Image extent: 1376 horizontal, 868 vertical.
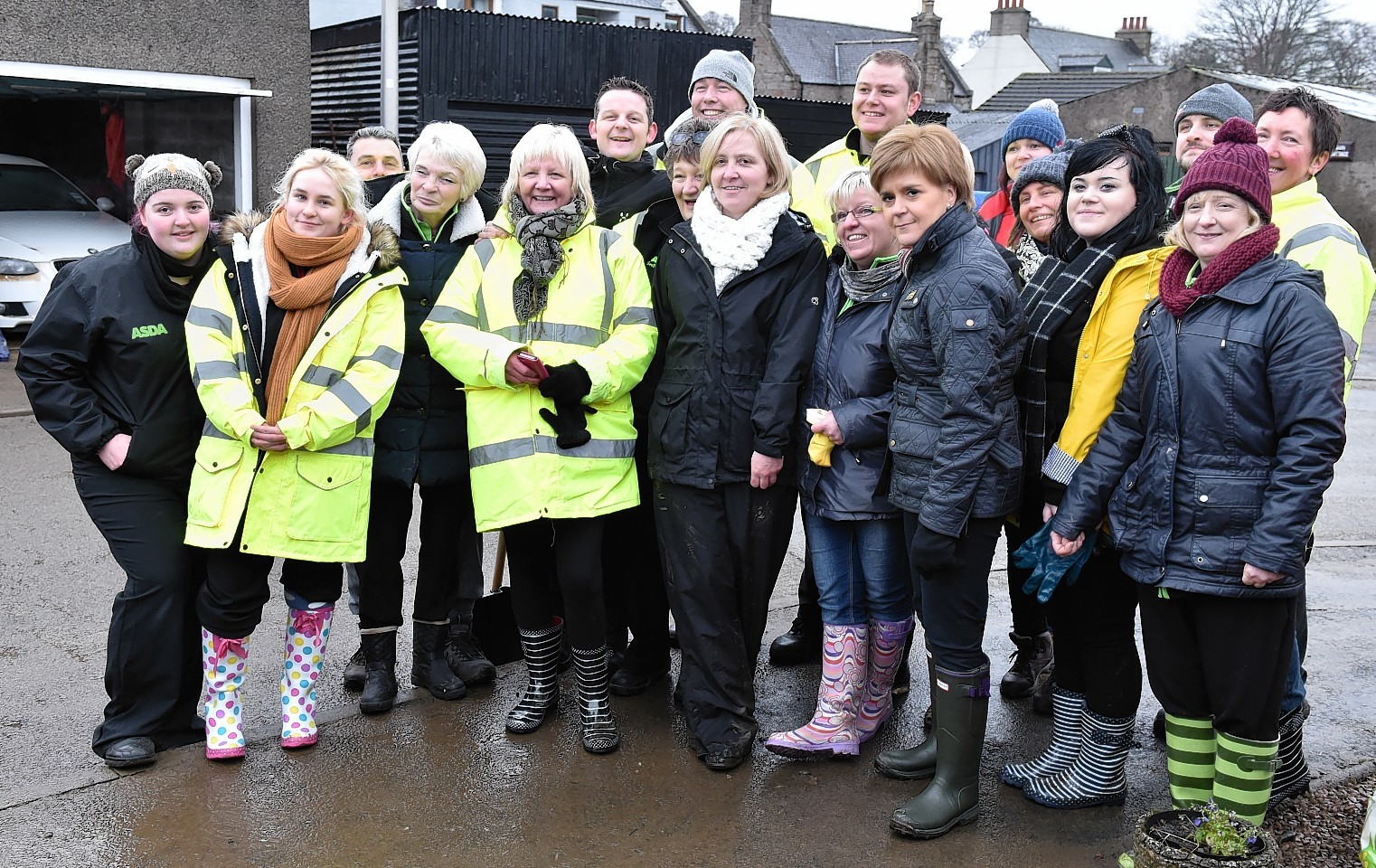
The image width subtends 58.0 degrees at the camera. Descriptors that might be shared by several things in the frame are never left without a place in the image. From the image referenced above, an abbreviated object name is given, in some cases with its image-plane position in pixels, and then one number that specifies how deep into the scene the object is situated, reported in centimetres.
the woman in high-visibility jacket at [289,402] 398
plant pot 305
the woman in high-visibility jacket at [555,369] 411
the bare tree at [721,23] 5428
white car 1156
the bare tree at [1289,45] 4288
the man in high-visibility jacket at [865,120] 511
